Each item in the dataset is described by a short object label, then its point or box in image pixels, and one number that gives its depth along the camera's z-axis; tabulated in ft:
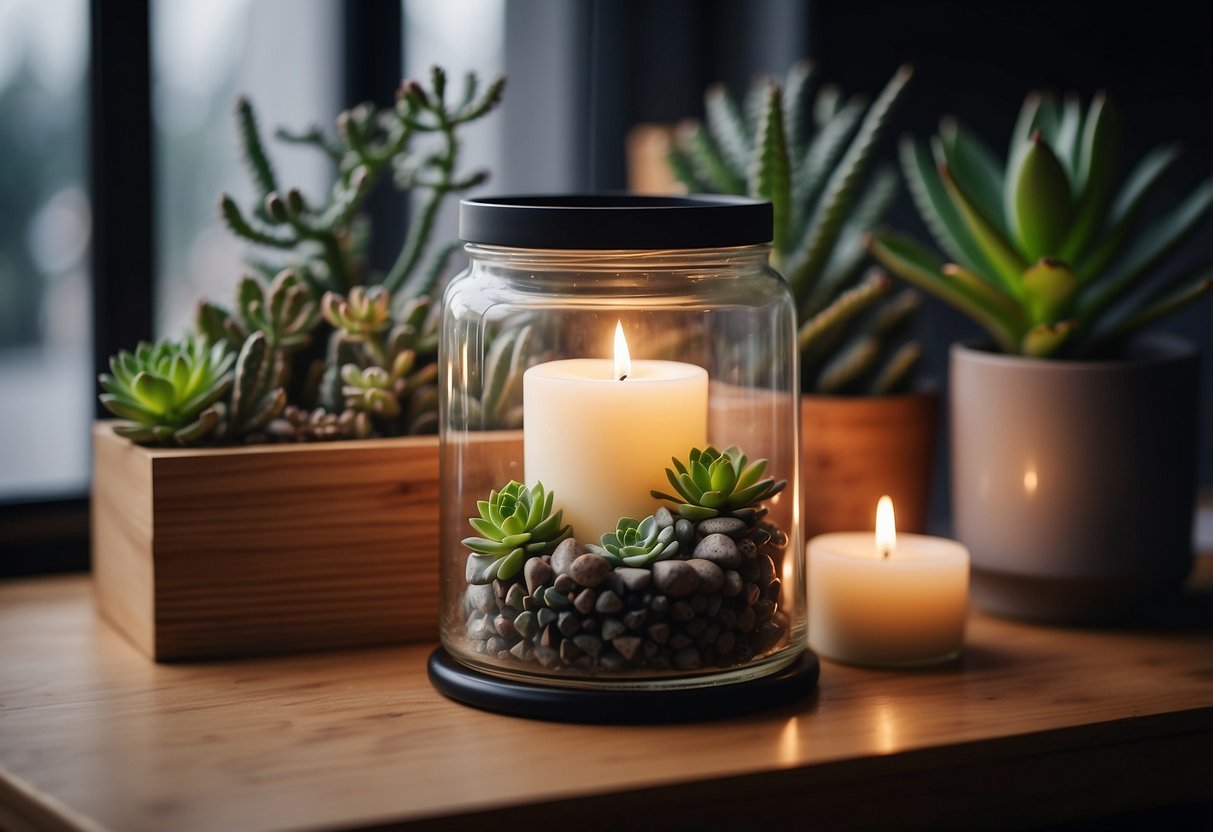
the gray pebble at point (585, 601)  2.29
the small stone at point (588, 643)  2.31
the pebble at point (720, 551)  2.31
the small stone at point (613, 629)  2.29
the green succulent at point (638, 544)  2.32
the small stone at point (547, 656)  2.34
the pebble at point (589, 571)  2.28
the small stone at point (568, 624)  2.31
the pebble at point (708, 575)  2.29
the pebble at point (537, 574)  2.32
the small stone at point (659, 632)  2.30
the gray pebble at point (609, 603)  2.28
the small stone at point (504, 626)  2.38
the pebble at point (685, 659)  2.34
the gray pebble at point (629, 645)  2.29
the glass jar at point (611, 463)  2.31
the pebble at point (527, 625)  2.34
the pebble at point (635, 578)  2.28
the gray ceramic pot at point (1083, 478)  2.91
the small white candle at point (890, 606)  2.69
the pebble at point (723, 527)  2.35
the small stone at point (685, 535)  2.35
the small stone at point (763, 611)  2.41
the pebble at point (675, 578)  2.27
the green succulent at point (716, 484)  2.37
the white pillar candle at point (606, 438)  2.41
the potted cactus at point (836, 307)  3.13
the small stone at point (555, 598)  2.31
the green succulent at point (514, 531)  2.36
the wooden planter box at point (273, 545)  2.65
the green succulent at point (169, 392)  2.69
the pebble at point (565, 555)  2.31
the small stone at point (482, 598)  2.42
